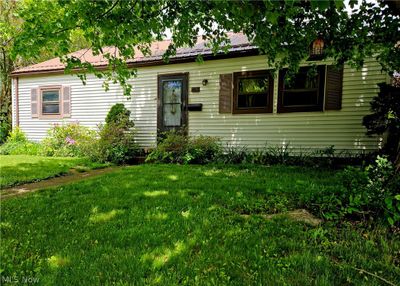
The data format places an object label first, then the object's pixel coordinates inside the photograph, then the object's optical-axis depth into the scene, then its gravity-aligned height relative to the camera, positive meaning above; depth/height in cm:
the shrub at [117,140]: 768 -55
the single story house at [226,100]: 669 +77
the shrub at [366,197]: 257 -72
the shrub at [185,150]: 707 -75
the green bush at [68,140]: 880 -68
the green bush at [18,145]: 939 -97
